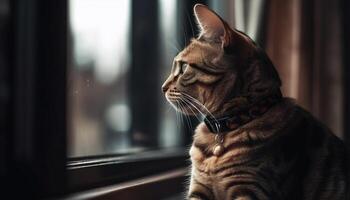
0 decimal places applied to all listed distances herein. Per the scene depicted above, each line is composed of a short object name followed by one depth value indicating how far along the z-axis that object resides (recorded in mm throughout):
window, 1148
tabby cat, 931
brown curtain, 1428
